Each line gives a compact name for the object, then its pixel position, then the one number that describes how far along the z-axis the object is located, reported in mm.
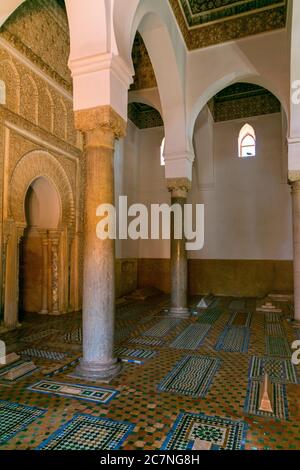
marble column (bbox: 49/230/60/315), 7422
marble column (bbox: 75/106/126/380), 3742
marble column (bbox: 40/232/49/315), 7449
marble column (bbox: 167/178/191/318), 7273
